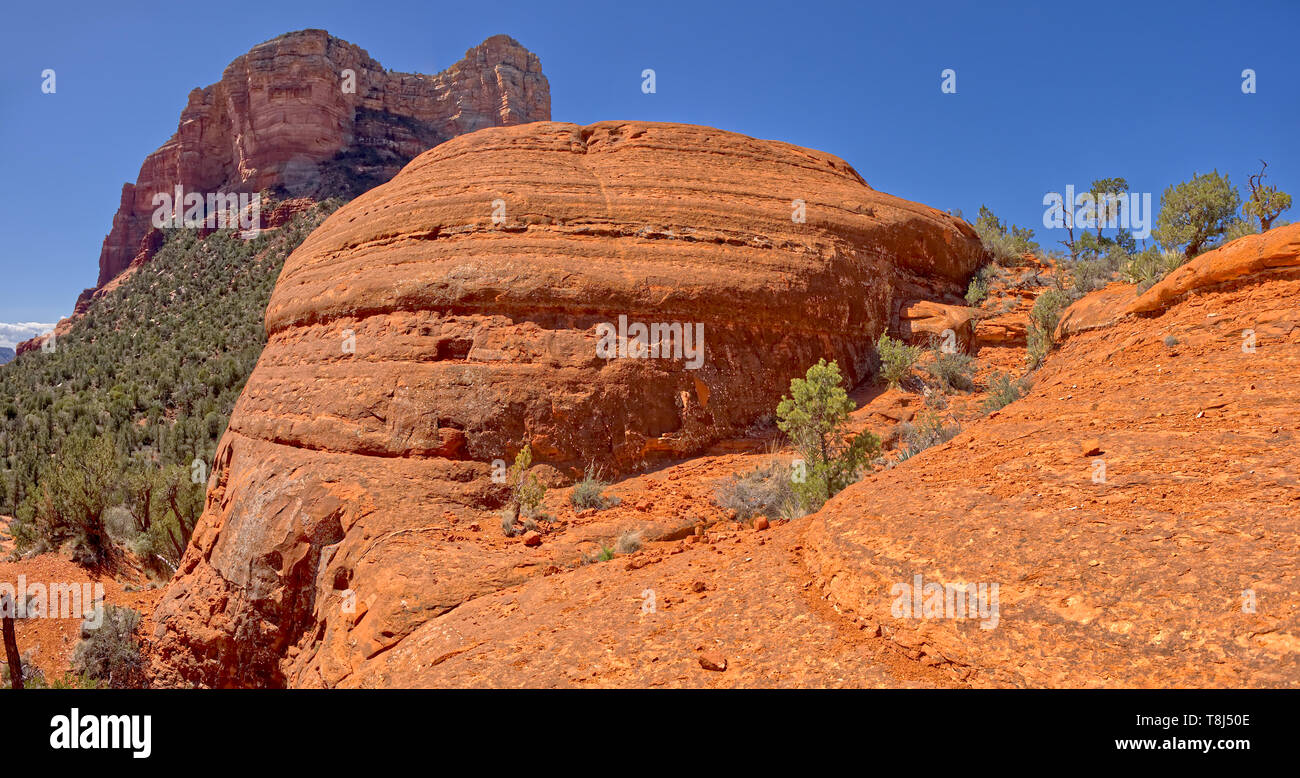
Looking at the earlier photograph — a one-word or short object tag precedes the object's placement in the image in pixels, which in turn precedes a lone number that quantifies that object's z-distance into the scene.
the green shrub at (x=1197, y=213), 13.09
